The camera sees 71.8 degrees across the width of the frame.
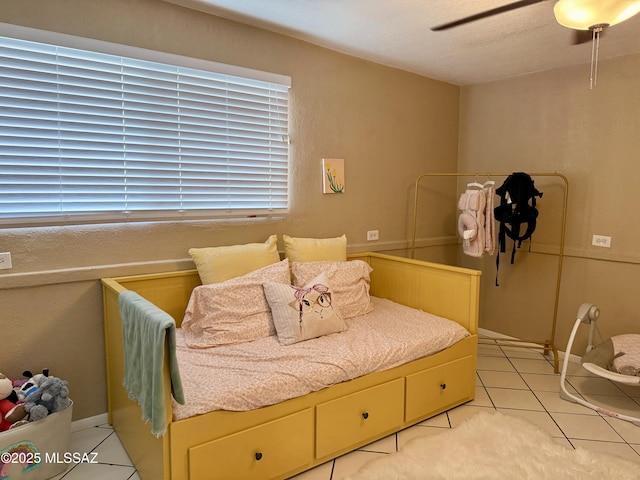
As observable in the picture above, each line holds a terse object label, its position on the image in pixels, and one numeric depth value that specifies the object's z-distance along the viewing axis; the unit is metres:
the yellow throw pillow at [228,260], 2.62
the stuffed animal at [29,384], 2.04
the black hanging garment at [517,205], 3.45
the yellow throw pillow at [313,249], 3.03
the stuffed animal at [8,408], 1.94
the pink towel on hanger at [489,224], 3.40
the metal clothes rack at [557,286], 3.36
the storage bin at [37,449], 1.90
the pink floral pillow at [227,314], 2.38
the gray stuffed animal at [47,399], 1.97
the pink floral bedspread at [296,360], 1.89
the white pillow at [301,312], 2.44
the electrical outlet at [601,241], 3.36
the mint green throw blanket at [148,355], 1.65
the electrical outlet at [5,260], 2.17
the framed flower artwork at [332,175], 3.32
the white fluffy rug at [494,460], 2.09
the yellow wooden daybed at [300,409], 1.82
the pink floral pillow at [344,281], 2.88
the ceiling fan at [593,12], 1.72
